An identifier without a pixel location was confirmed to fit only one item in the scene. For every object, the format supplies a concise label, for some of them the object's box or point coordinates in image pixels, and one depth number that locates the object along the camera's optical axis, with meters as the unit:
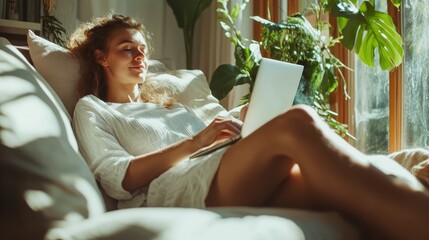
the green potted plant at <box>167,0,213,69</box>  3.22
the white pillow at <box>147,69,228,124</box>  2.09
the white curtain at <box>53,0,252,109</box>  3.12
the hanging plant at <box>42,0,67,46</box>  2.91
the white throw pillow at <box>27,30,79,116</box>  1.81
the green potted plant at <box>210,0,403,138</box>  2.09
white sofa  0.79
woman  1.02
